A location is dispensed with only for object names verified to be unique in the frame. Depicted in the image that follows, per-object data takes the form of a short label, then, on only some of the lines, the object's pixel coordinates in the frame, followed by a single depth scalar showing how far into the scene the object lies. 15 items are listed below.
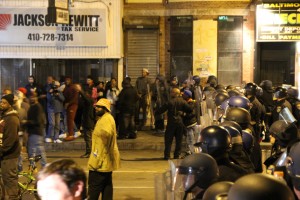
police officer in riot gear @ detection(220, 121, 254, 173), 6.04
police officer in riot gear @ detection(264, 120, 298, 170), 6.83
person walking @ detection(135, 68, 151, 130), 19.23
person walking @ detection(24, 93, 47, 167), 11.69
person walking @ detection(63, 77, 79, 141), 17.27
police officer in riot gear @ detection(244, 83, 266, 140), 11.90
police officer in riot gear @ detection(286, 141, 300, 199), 3.72
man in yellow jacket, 9.12
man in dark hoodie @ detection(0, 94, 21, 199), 9.54
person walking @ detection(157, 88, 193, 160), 15.13
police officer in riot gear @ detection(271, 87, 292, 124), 12.96
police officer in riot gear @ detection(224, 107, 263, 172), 7.20
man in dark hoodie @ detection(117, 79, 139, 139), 17.48
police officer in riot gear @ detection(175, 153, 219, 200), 4.43
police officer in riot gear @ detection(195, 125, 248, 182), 5.36
